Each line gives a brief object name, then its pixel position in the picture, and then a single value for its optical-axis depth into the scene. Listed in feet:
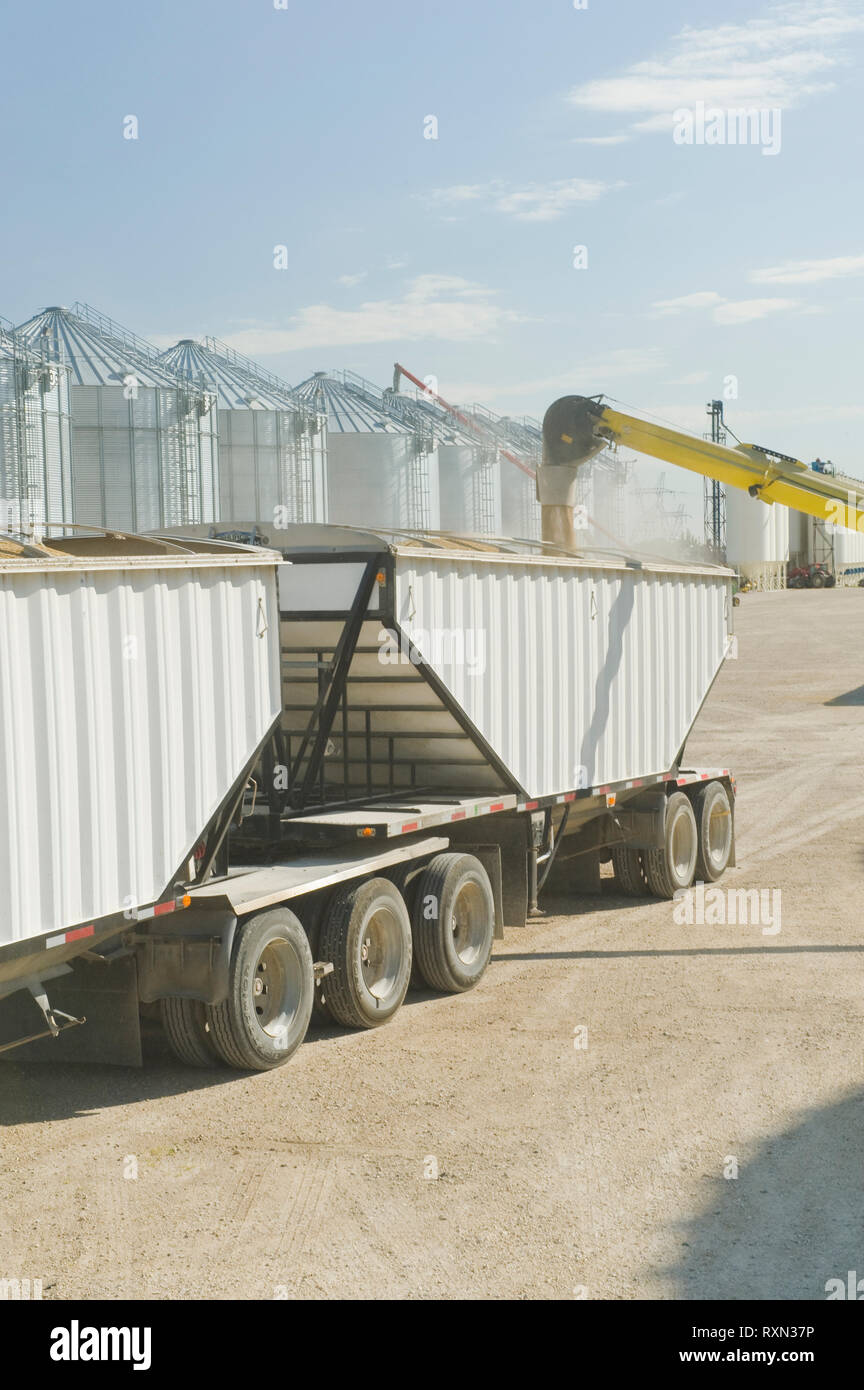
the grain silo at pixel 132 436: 144.56
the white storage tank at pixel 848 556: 258.78
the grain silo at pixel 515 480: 227.40
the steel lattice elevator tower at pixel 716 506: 243.60
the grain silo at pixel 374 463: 190.19
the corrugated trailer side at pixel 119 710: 22.97
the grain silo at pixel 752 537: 248.93
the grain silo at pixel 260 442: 167.43
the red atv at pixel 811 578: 253.03
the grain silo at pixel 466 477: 209.67
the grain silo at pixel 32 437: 133.59
